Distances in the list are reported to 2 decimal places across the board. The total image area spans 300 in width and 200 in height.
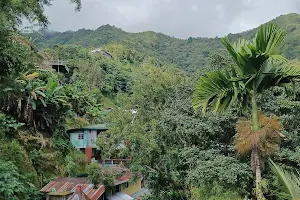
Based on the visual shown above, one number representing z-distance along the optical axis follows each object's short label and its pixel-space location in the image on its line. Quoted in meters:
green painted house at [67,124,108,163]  24.39
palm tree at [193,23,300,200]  5.11
